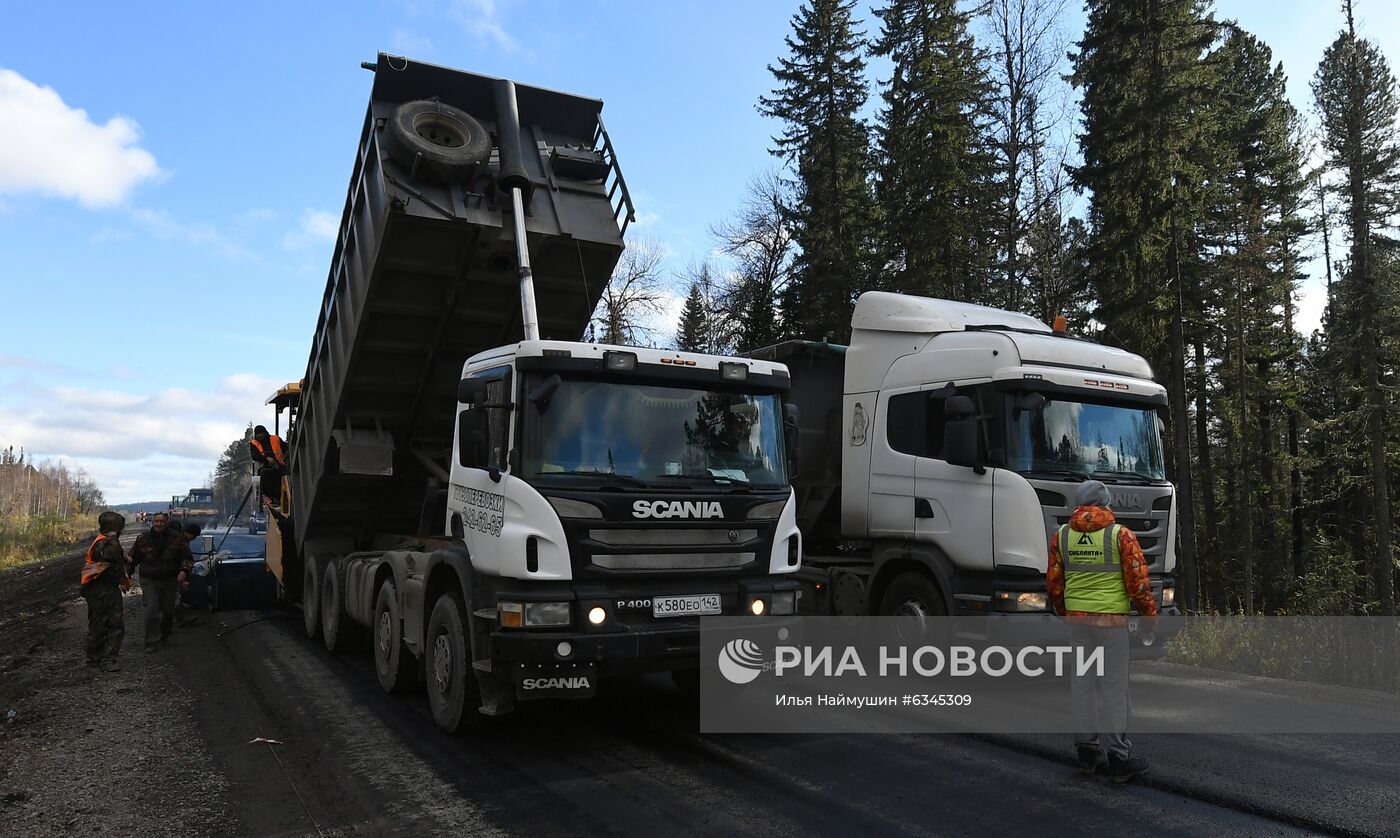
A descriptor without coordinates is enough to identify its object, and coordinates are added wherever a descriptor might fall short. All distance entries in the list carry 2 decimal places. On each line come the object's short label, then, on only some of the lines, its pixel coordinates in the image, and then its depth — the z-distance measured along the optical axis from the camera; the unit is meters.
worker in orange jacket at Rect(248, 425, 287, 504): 11.77
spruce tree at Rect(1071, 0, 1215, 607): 18.06
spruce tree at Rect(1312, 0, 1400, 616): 20.52
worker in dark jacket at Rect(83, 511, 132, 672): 9.12
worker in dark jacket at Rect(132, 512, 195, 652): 10.44
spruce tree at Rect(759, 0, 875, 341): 27.31
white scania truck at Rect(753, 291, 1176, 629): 7.19
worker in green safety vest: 5.12
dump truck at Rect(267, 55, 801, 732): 5.51
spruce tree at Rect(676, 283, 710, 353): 39.47
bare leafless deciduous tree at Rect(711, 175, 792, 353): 30.95
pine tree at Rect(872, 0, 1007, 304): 21.80
